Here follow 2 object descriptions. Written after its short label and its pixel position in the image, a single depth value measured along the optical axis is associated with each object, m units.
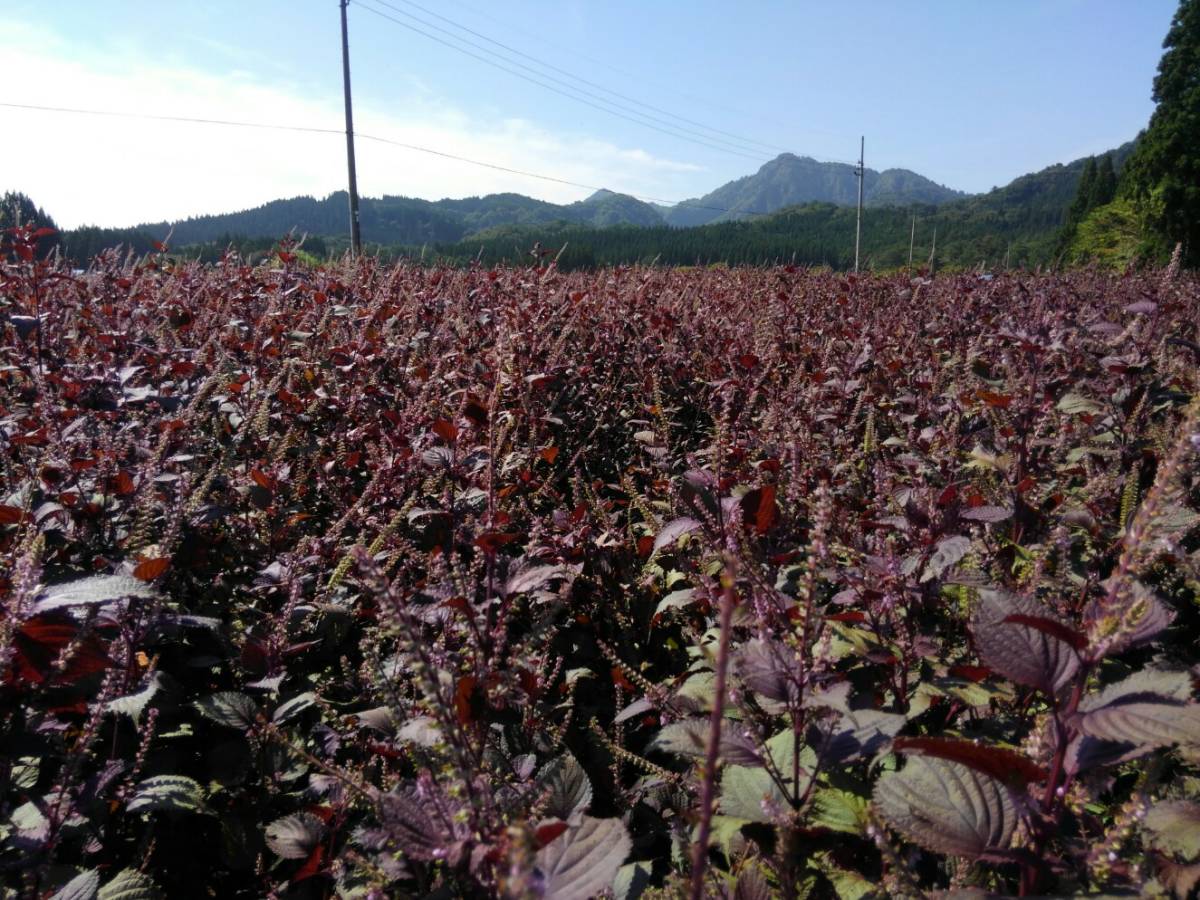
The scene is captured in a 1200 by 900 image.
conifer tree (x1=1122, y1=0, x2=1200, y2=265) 35.12
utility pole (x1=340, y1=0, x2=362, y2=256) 20.25
